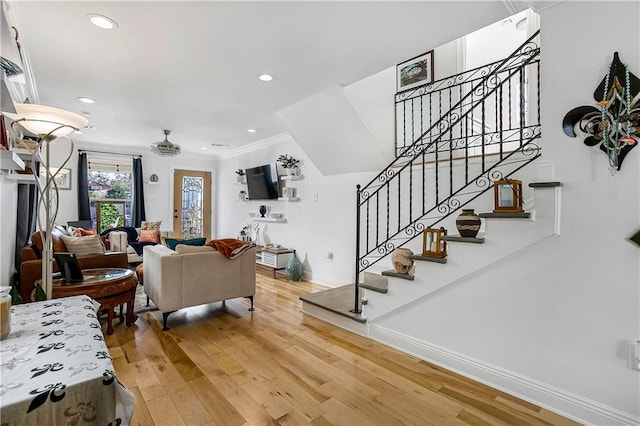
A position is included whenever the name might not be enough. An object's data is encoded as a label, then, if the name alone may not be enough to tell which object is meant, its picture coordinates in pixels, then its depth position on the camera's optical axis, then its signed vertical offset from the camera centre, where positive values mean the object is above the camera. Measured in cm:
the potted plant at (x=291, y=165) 563 +84
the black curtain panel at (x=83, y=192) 647 +35
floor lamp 184 +53
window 681 +40
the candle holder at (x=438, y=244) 257 -27
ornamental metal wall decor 169 +56
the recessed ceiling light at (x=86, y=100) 401 +145
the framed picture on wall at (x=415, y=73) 408 +189
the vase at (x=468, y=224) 236 -8
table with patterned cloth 79 -48
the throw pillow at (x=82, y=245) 388 -46
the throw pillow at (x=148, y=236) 624 -54
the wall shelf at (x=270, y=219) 604 -17
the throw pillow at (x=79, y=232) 496 -39
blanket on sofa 345 -41
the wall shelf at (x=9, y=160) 164 +26
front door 789 +16
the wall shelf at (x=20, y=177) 265 +28
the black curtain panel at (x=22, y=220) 376 -16
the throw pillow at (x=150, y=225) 658 -33
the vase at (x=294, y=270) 526 -100
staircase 269 +39
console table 557 -88
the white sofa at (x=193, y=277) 313 -74
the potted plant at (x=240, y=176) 717 +80
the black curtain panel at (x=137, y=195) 708 +33
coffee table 275 -74
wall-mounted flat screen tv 606 +58
